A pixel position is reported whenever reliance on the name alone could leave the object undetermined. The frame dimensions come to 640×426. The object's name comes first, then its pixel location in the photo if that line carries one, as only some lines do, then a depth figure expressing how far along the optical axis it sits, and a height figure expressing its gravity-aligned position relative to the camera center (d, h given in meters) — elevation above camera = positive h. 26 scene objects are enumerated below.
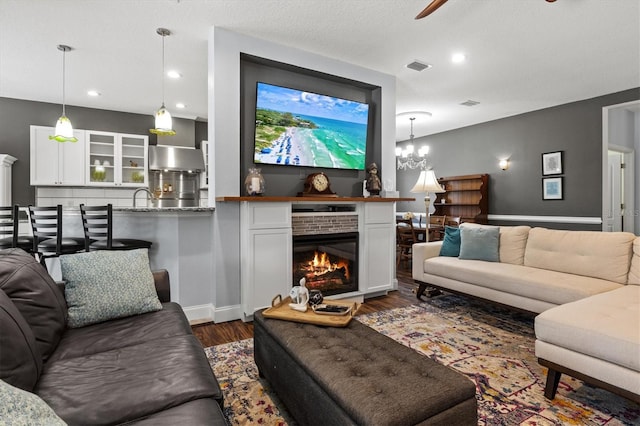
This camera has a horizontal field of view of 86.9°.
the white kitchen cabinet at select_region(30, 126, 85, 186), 5.41 +0.88
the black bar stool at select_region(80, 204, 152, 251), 2.96 -0.17
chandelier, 6.79 +1.26
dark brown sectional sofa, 1.12 -0.64
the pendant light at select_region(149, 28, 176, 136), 3.31 +0.94
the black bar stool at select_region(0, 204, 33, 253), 3.11 -0.25
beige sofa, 1.71 -0.58
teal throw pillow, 3.90 -0.35
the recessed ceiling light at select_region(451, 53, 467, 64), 3.88 +1.81
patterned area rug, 1.78 -1.05
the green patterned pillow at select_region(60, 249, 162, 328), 1.86 -0.43
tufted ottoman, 1.19 -0.66
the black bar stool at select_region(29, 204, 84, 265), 2.99 -0.18
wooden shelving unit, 6.88 +0.32
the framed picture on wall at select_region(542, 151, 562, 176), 5.76 +0.86
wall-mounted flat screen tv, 3.61 +0.96
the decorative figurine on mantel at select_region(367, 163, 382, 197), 4.06 +0.37
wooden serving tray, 1.89 -0.60
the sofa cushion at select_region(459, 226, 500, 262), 3.60 -0.33
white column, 5.01 +0.54
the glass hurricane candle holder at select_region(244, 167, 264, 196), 3.28 +0.29
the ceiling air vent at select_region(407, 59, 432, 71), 4.07 +1.81
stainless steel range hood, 6.10 +0.99
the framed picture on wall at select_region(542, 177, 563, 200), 5.78 +0.42
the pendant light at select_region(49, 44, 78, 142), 3.72 +0.95
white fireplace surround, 3.21 -0.33
